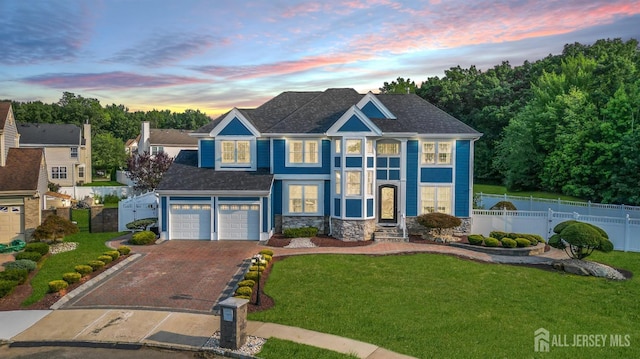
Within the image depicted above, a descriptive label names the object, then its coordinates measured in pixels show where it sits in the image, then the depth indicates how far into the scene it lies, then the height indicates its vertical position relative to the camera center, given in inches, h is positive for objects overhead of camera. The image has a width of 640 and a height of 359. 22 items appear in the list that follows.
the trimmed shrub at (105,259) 760.9 -161.6
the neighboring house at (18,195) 992.9 -69.7
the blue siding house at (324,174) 1009.5 -23.4
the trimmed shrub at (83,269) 686.5 -162.1
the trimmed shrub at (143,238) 929.5 -155.3
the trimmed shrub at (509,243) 907.4 -158.4
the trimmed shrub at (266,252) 815.9 -161.3
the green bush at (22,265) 723.4 -164.3
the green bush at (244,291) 586.6 -165.9
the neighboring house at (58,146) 2028.8 +80.4
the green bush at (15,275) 657.6 -164.6
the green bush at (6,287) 608.6 -169.1
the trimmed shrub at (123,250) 833.0 -161.2
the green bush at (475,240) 942.7 -158.4
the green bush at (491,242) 919.7 -159.1
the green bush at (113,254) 788.6 -160.0
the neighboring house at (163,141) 2299.8 +118.3
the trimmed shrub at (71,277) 649.6 -165.0
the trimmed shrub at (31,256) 784.3 -162.0
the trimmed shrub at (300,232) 1019.3 -154.9
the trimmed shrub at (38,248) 834.2 -157.8
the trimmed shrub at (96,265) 726.5 -163.7
